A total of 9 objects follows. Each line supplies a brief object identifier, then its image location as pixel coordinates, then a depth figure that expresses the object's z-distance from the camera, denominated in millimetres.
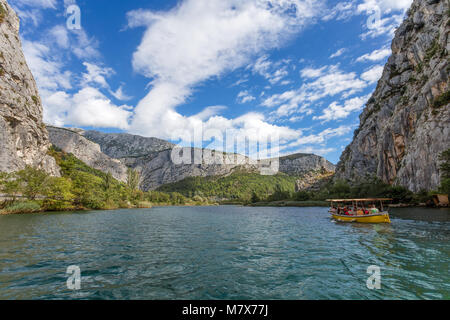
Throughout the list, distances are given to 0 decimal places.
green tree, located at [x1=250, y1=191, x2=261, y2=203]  158625
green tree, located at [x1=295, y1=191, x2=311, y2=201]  131500
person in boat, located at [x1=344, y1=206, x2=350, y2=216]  36053
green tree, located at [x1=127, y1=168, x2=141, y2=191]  152500
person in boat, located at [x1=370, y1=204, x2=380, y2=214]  31734
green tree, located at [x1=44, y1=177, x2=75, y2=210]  56594
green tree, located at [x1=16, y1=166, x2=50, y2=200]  52938
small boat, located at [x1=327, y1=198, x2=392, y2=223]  31061
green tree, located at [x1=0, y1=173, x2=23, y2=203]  48062
